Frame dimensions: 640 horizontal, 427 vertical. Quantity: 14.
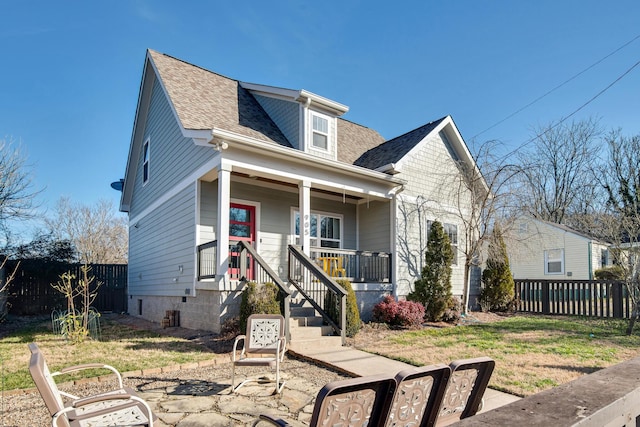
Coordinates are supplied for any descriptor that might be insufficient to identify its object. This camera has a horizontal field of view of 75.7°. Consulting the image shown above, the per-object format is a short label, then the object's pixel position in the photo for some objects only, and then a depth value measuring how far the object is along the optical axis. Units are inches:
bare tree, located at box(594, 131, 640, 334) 964.0
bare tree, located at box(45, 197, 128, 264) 1091.3
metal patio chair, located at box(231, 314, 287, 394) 218.4
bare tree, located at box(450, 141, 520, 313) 484.7
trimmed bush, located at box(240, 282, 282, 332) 289.9
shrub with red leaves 394.0
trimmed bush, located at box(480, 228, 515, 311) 537.3
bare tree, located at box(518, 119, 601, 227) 1087.6
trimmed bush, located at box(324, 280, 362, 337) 333.7
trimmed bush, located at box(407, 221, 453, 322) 438.3
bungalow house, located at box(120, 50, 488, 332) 362.0
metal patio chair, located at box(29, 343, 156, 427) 103.3
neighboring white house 765.3
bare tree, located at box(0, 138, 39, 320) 594.2
